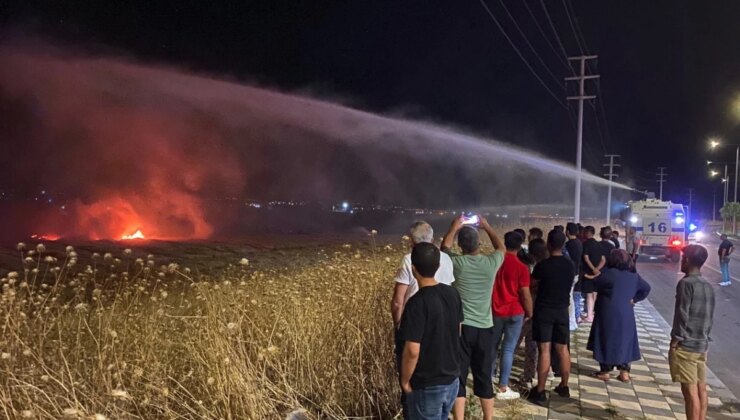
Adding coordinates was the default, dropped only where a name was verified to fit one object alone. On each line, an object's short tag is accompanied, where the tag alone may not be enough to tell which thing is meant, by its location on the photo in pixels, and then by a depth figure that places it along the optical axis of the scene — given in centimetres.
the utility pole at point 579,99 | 2070
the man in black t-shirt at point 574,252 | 821
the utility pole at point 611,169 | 5108
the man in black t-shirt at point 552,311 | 524
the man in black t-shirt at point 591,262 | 856
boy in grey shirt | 436
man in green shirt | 423
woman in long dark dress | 580
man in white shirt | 383
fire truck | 2191
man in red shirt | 510
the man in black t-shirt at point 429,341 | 293
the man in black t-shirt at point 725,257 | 1436
